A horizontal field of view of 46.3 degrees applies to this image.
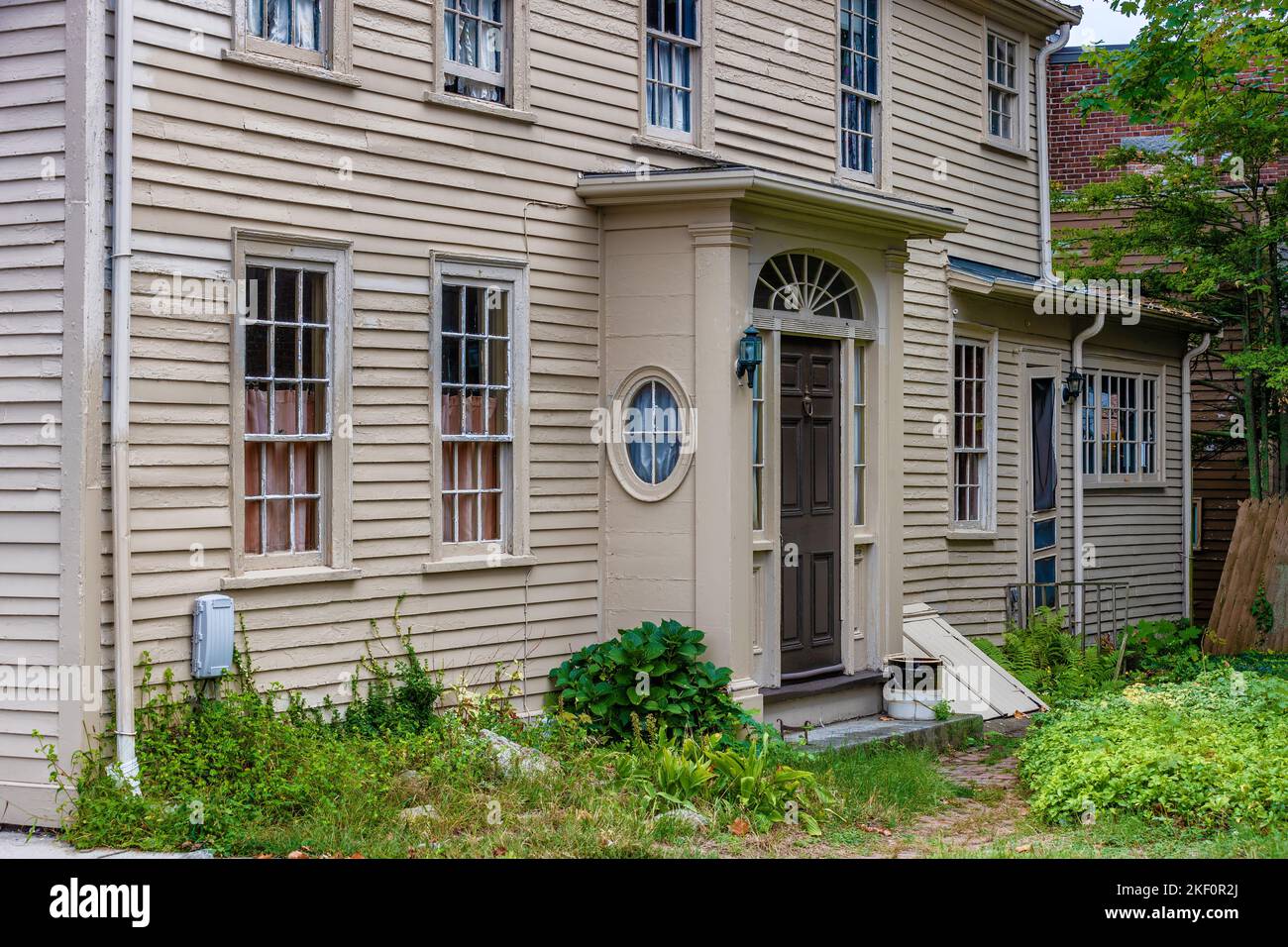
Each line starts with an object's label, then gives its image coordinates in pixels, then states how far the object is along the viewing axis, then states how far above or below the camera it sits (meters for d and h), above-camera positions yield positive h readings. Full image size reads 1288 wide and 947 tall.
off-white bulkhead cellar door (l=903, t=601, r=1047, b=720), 13.16 -1.63
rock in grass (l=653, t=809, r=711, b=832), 8.39 -1.83
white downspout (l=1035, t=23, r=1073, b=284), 17.61 +3.90
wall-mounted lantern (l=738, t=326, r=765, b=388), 10.88 +1.02
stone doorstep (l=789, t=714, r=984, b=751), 11.48 -1.89
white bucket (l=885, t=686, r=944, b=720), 12.66 -1.78
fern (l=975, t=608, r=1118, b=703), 14.45 -1.69
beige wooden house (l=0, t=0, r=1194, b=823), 8.19 +1.05
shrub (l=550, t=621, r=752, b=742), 10.30 -1.36
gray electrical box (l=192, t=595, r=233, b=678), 8.43 -0.82
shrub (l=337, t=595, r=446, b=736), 9.39 -1.31
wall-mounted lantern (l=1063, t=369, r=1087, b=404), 17.45 +1.24
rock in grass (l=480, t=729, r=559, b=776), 8.90 -1.62
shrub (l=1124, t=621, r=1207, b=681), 15.84 -1.79
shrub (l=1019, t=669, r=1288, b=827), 8.77 -1.65
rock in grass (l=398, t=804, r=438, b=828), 7.88 -1.72
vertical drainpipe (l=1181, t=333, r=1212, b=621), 20.34 +0.26
